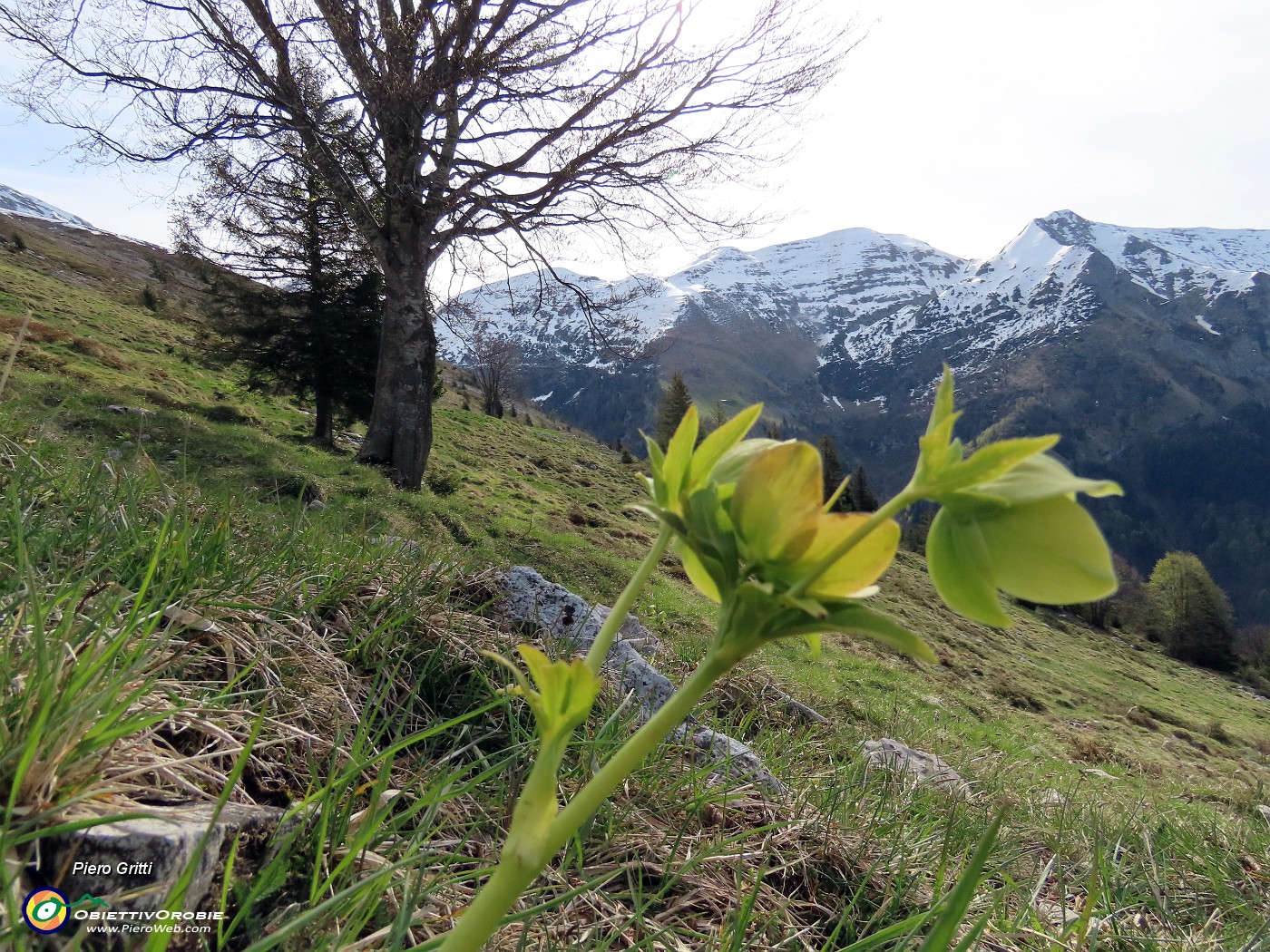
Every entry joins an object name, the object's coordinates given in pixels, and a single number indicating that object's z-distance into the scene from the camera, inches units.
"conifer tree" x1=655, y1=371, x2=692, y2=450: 1800.0
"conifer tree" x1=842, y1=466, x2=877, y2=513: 2241.6
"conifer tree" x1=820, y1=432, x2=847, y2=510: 1899.1
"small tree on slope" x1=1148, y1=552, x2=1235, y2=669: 2062.0
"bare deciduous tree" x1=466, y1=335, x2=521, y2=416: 1934.1
